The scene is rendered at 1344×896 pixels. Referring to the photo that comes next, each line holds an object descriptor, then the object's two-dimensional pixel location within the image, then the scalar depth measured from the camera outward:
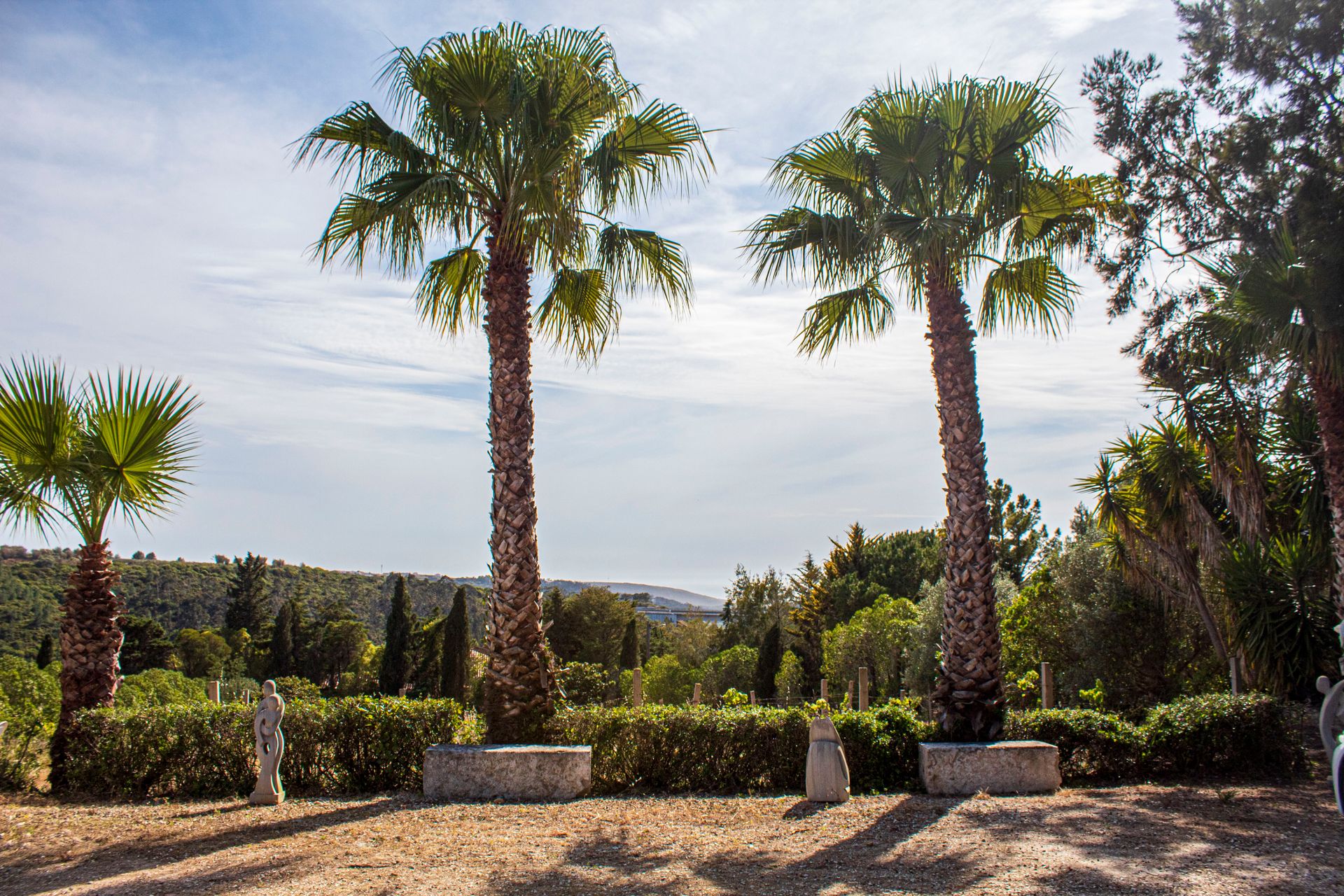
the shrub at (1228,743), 8.68
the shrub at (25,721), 8.84
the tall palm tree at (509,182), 8.80
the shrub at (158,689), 11.26
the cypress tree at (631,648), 36.62
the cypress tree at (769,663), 31.11
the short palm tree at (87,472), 9.02
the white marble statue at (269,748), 7.99
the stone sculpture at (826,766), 7.71
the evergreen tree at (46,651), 27.78
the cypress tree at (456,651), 31.56
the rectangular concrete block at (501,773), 8.01
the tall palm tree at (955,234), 8.74
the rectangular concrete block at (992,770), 8.01
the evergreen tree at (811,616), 38.31
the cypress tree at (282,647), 40.06
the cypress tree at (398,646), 37.06
